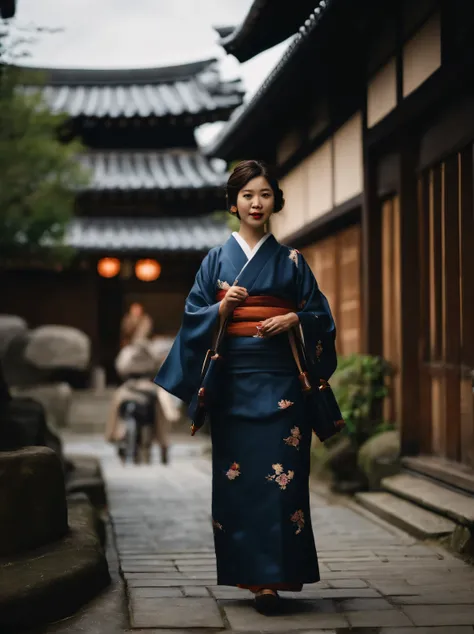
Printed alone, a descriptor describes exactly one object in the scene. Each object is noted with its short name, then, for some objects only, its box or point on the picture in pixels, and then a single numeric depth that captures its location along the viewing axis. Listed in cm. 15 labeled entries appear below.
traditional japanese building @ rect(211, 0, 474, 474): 759
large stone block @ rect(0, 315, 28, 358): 2105
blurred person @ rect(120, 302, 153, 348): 1375
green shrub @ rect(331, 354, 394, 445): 949
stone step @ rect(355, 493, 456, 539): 680
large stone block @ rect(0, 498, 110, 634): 466
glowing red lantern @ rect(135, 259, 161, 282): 2538
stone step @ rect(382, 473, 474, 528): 659
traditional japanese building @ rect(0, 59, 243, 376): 2480
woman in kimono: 492
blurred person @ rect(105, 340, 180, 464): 1431
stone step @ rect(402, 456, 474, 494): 719
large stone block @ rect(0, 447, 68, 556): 518
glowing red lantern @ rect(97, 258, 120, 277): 2495
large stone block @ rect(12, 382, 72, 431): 2075
